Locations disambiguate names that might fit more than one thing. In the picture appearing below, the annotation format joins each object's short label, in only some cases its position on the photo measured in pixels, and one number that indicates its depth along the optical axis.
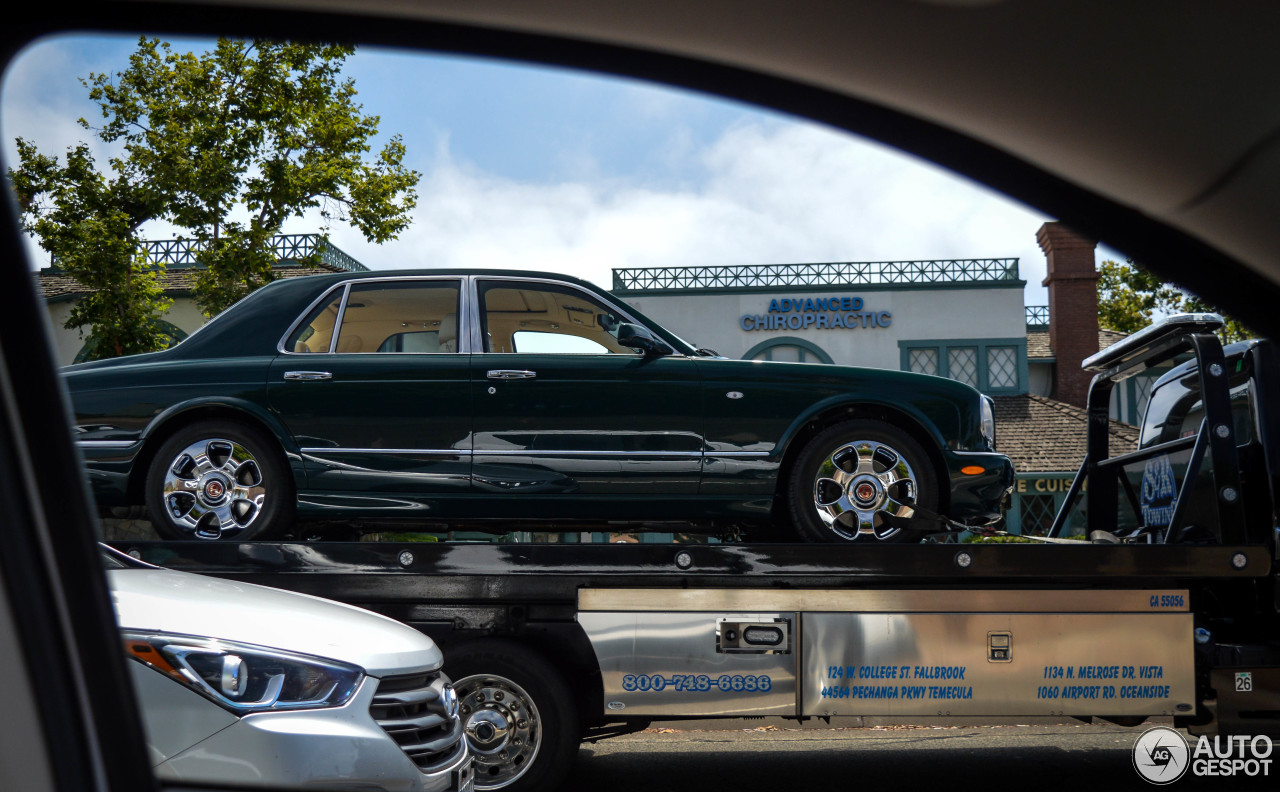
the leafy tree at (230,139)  11.73
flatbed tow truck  4.74
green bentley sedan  4.82
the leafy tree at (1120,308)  23.89
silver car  2.77
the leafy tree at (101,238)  11.35
